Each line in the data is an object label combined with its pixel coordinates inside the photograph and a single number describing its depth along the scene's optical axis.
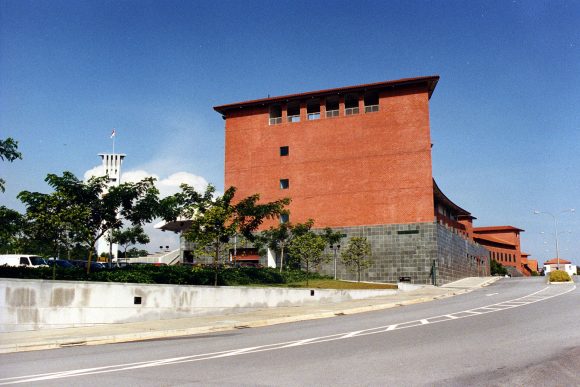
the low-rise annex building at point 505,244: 101.44
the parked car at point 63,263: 36.17
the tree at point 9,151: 23.78
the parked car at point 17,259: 34.83
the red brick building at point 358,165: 47.38
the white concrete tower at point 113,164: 104.12
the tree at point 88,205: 24.41
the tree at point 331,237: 45.12
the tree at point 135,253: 75.62
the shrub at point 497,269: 85.36
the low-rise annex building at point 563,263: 150.38
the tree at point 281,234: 43.03
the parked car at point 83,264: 38.47
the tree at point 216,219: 28.03
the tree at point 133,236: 59.25
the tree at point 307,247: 38.38
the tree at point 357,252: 41.75
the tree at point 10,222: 26.23
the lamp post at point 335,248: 45.83
